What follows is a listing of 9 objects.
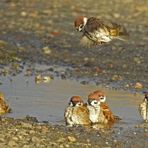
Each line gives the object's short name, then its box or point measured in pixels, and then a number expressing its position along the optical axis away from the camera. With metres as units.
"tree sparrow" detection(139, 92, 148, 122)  12.09
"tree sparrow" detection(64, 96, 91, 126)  11.63
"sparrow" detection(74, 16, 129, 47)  12.66
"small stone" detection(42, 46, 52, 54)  18.84
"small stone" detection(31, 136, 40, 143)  9.91
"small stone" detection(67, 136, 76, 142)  10.12
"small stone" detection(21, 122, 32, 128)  10.65
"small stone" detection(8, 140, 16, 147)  9.59
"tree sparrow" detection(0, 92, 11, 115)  12.04
